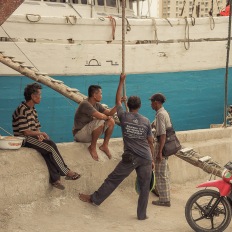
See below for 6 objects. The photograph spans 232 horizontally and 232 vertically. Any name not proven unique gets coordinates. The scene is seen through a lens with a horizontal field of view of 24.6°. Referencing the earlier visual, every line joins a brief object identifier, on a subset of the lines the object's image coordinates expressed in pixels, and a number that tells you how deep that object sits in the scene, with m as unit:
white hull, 12.44
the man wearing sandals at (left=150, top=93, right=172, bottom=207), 7.02
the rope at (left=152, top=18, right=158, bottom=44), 14.20
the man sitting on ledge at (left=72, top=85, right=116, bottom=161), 6.83
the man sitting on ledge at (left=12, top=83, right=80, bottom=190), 6.46
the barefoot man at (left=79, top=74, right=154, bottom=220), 6.28
